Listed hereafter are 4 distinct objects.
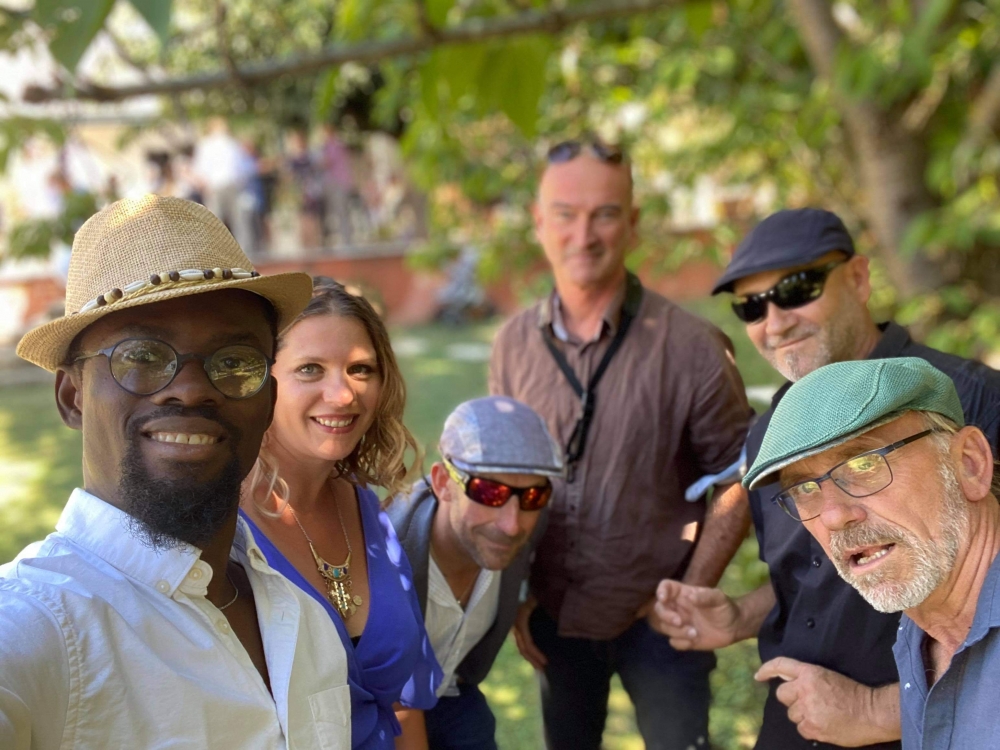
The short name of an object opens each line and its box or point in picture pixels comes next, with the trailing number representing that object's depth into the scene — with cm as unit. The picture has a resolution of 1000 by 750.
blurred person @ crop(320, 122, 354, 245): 1695
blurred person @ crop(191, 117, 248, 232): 1518
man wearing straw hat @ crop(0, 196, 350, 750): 150
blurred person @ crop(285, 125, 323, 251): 1759
